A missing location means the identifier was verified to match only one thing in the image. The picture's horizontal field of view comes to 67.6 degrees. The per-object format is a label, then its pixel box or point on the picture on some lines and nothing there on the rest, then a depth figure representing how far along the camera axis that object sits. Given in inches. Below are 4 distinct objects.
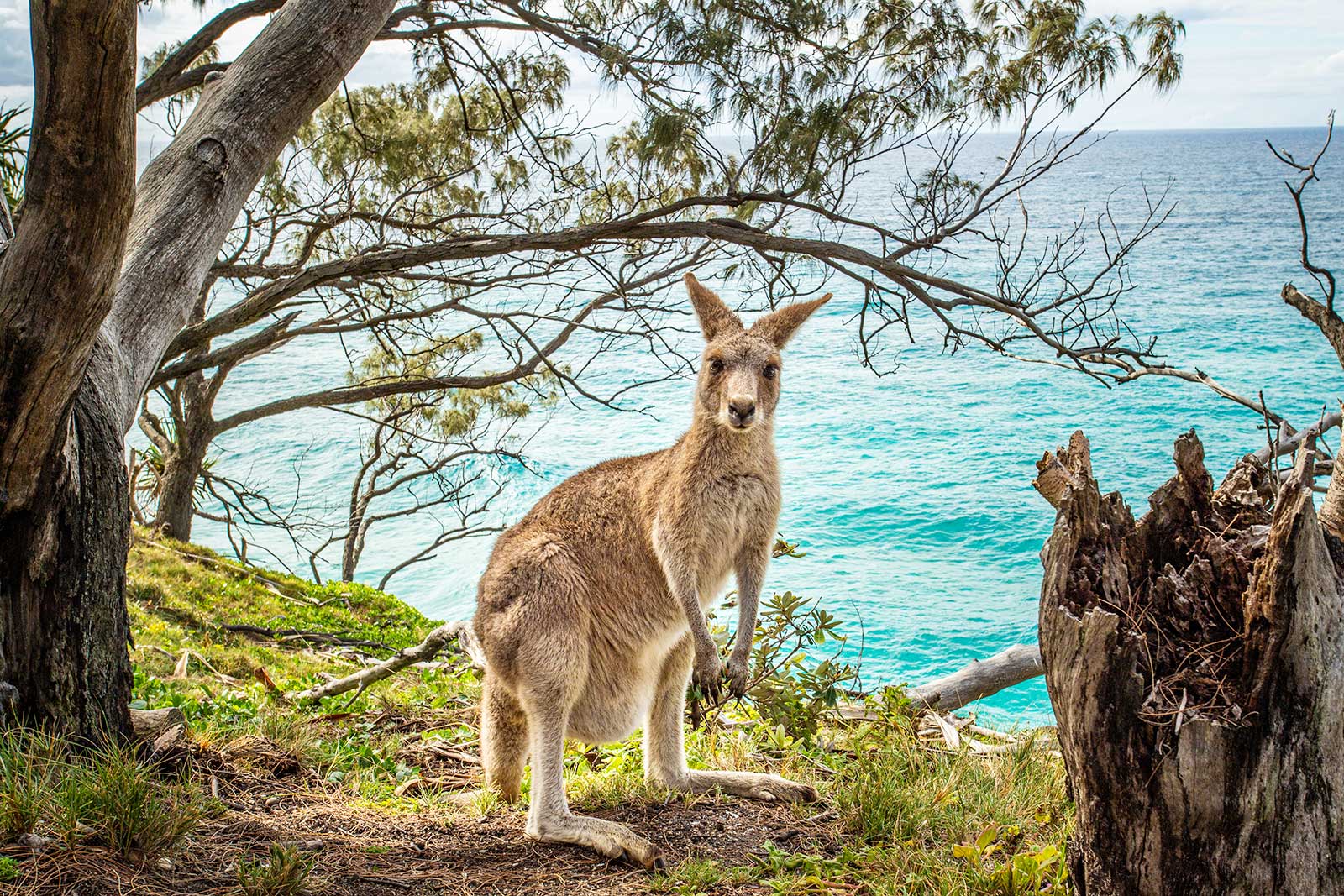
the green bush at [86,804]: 111.2
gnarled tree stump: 88.0
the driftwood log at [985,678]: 231.6
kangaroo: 144.8
